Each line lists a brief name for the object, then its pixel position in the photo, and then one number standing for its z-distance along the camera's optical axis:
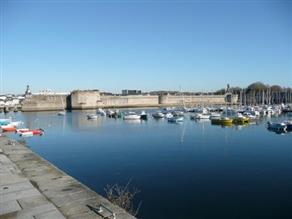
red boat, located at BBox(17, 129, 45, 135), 25.15
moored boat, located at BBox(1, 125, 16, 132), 27.65
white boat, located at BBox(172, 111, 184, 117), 41.54
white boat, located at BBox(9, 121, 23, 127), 29.58
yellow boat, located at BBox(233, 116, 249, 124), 32.73
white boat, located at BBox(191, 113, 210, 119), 37.73
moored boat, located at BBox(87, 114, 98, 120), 41.07
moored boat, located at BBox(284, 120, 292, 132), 27.68
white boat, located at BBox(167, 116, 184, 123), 35.25
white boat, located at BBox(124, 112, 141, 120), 39.42
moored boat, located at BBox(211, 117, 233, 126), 31.60
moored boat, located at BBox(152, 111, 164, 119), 41.98
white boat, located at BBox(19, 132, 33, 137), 24.83
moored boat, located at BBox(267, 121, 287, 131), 27.48
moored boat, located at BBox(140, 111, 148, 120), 40.89
